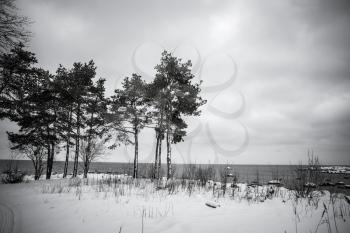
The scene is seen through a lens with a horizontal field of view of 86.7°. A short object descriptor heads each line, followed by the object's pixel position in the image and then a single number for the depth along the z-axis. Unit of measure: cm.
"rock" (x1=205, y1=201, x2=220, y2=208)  613
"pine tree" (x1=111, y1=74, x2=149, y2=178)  1841
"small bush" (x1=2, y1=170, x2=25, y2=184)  1401
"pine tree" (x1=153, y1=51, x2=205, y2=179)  1590
